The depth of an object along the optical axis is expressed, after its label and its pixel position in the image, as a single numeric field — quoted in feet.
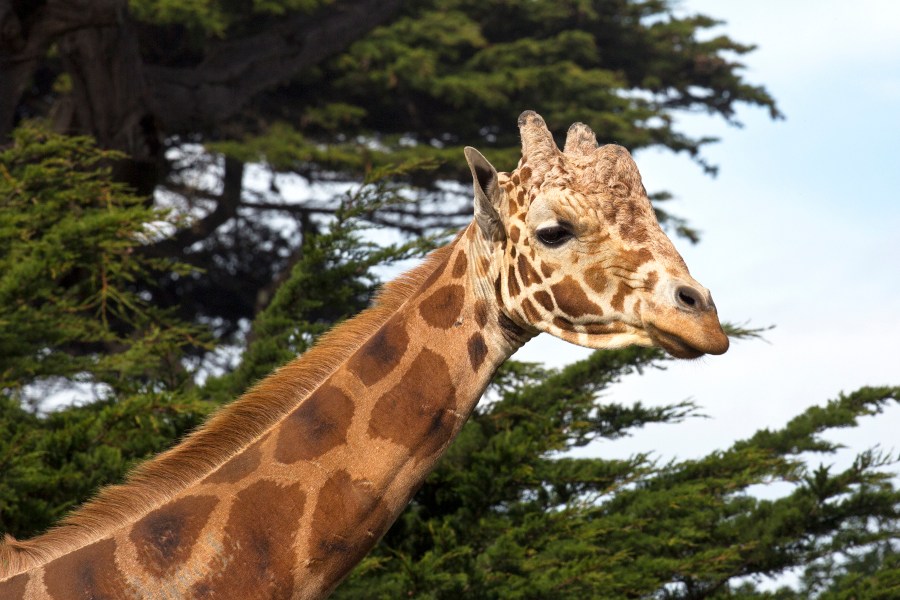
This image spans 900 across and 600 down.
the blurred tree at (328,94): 110.63
